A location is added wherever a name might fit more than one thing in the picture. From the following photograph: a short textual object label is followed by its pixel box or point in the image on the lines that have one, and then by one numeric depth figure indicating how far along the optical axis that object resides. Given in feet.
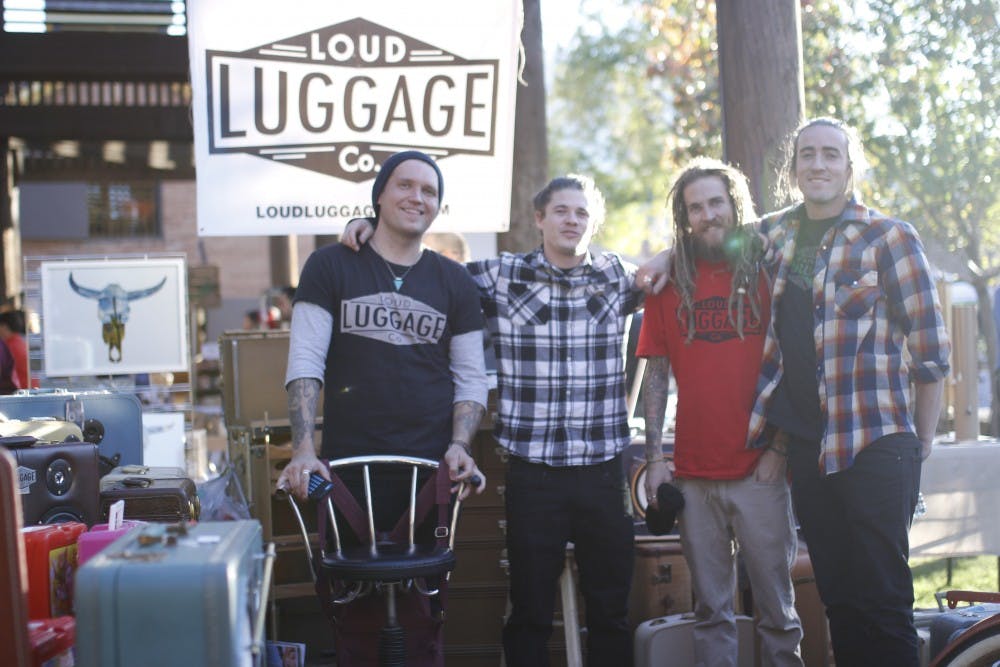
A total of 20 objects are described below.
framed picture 25.57
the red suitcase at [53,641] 9.80
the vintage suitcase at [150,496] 14.19
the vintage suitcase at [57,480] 12.51
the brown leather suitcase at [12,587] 9.25
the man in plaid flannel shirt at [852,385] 12.84
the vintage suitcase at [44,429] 13.62
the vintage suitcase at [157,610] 8.74
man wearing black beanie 13.30
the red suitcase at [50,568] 11.15
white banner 18.49
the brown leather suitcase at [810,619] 16.67
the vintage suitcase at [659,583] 16.42
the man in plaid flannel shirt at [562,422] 14.01
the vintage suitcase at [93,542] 11.41
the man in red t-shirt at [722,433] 13.93
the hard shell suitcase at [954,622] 14.76
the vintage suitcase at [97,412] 16.34
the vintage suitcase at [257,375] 19.07
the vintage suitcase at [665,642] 15.43
